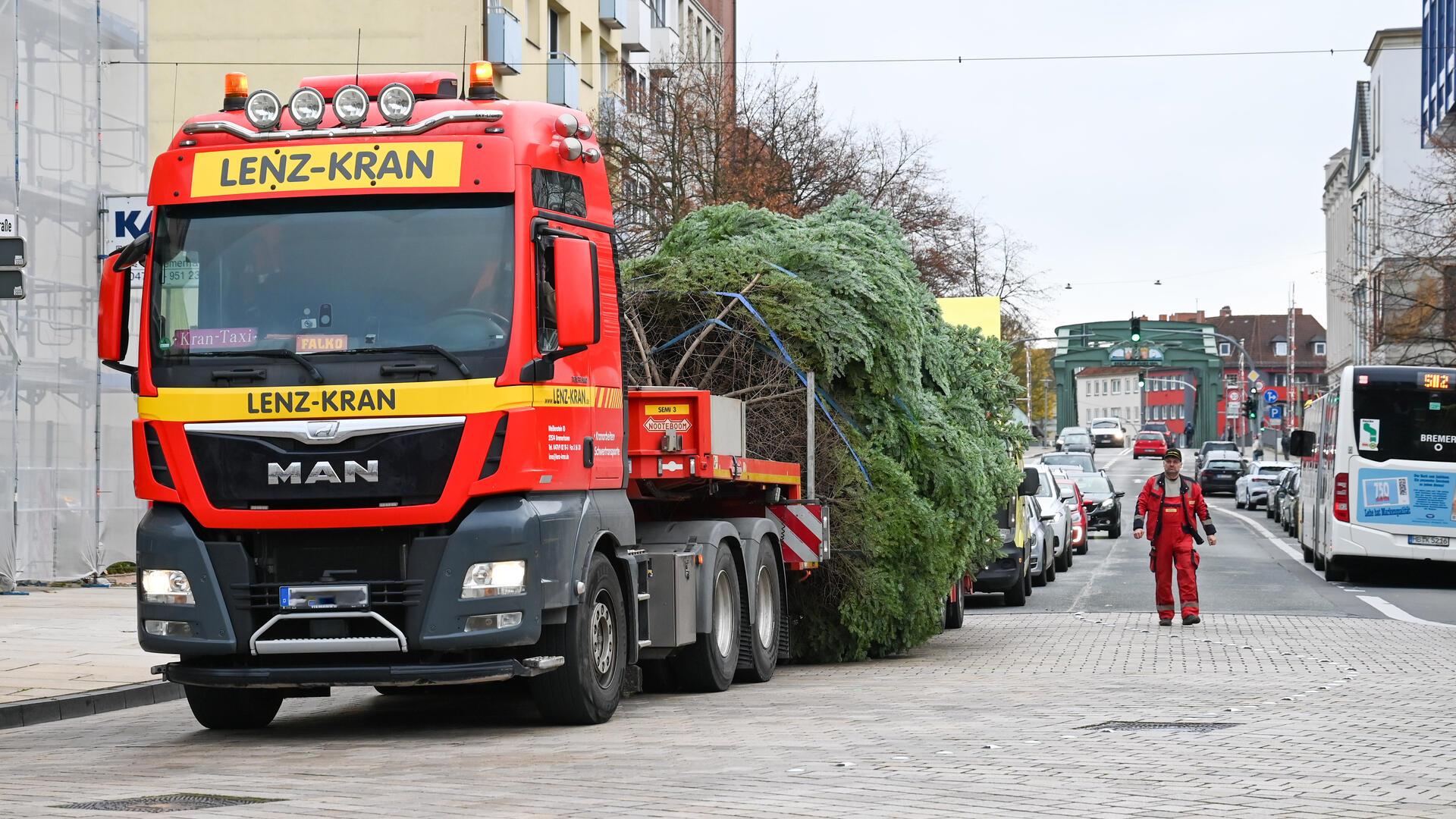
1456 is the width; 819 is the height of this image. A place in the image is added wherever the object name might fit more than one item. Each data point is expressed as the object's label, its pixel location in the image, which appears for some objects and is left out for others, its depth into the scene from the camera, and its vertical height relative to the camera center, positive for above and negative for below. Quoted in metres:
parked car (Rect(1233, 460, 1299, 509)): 61.22 -0.69
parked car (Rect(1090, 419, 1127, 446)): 124.62 +1.65
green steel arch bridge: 128.00 +6.79
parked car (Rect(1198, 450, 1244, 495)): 71.12 -0.51
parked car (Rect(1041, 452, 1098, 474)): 50.75 +0.01
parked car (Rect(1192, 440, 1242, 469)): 79.38 +0.52
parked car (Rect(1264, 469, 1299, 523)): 50.10 -0.87
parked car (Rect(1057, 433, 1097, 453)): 99.19 +0.91
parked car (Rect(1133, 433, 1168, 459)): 109.31 +0.85
